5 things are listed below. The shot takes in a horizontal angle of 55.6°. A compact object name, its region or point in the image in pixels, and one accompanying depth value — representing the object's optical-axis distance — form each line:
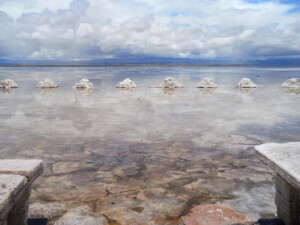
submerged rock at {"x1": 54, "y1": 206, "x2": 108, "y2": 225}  2.84
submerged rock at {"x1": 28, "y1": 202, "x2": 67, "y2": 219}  3.00
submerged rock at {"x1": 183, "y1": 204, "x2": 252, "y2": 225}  2.44
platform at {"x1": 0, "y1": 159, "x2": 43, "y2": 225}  2.08
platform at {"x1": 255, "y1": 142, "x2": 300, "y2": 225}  2.48
